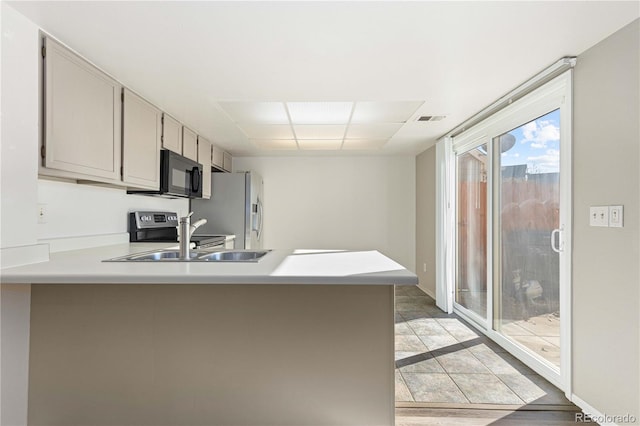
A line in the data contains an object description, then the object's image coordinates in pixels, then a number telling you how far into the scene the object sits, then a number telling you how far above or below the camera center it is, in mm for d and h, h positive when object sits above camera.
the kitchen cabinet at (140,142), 2559 +545
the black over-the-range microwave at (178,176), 3131 +353
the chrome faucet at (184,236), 2107 -126
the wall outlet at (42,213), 2193 +1
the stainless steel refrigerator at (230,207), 4719 +96
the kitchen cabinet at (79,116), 1867 +554
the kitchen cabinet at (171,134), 3223 +740
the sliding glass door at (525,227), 2326 -86
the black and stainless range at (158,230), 3260 -159
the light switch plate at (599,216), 1905 +5
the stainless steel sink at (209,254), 2220 -253
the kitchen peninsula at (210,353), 1679 -641
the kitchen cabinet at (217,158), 4784 +770
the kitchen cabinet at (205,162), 4234 +626
